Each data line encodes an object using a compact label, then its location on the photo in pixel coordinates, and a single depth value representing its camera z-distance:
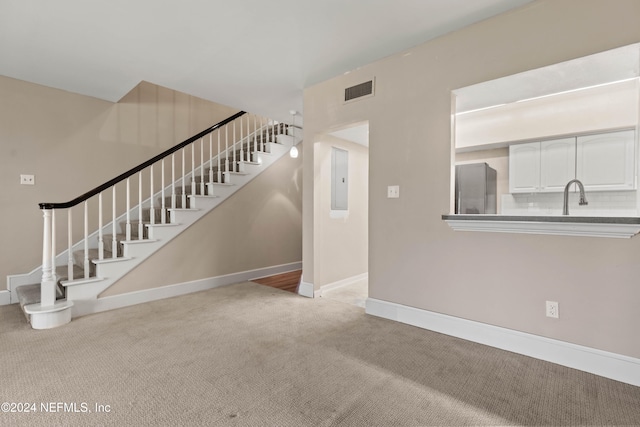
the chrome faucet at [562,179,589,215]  2.65
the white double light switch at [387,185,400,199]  2.97
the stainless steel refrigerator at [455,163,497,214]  3.12
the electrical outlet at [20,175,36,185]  3.59
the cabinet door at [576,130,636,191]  2.47
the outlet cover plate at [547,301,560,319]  2.17
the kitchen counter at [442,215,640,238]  1.90
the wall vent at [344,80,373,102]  3.18
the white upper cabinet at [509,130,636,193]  2.50
